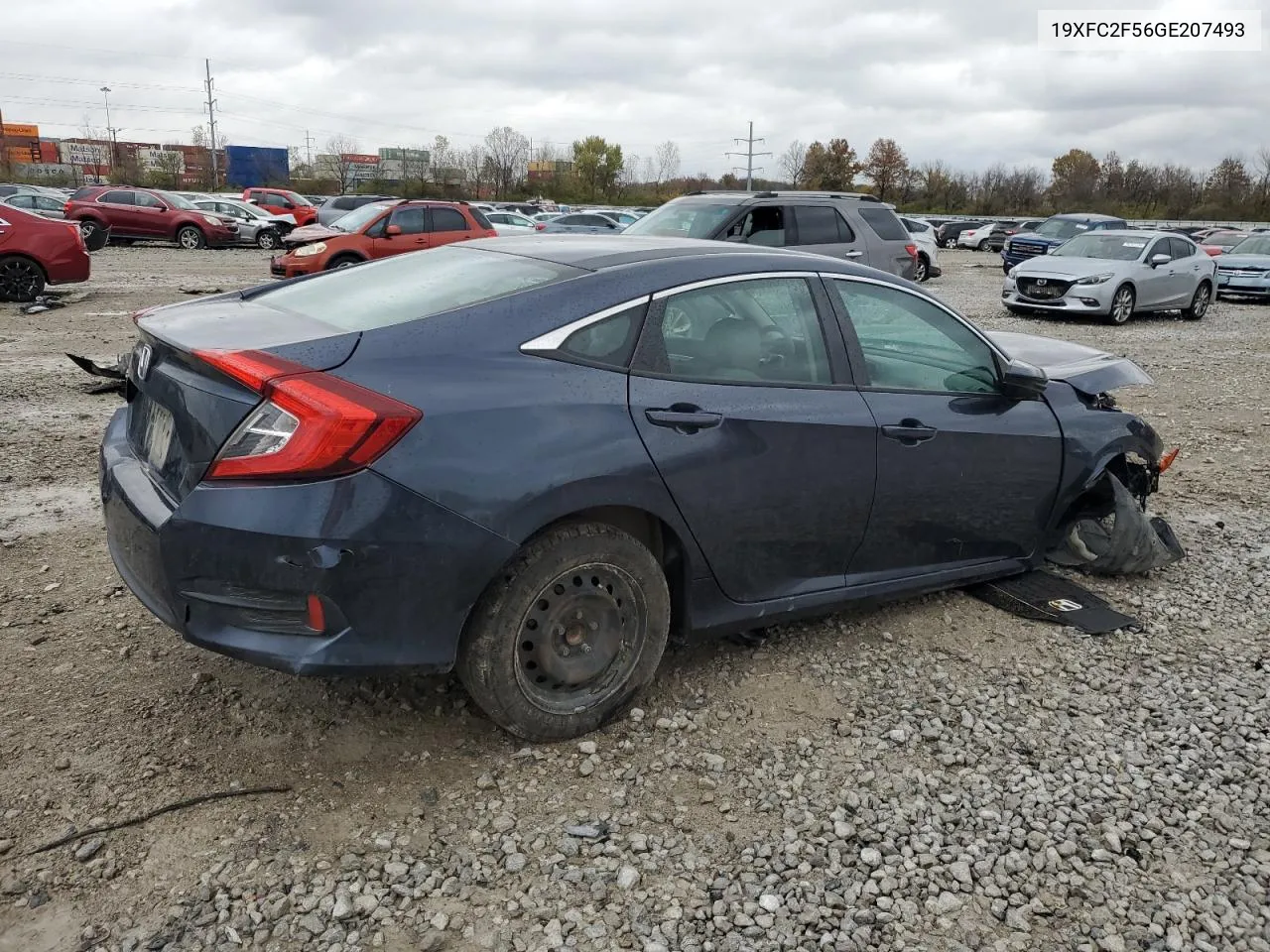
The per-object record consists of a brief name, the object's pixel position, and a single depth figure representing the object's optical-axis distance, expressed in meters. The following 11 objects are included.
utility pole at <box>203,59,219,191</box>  71.56
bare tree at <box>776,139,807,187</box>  88.50
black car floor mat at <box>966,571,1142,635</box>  4.22
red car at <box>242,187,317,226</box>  33.25
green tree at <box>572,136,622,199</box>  82.88
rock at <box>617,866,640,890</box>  2.55
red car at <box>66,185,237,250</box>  25.19
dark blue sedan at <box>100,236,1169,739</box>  2.62
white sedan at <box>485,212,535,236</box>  27.28
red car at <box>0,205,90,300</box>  12.50
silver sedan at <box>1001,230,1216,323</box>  15.83
